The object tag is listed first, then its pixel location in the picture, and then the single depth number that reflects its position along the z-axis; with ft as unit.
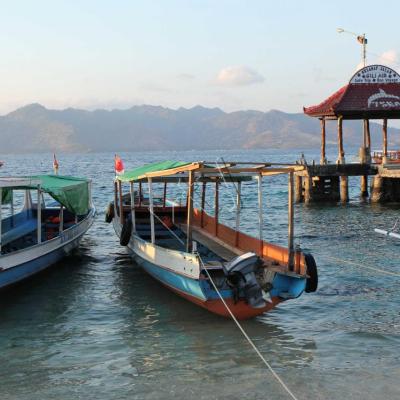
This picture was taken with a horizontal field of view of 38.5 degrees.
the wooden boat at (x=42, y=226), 47.39
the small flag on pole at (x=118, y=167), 66.94
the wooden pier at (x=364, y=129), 103.09
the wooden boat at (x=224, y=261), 38.09
